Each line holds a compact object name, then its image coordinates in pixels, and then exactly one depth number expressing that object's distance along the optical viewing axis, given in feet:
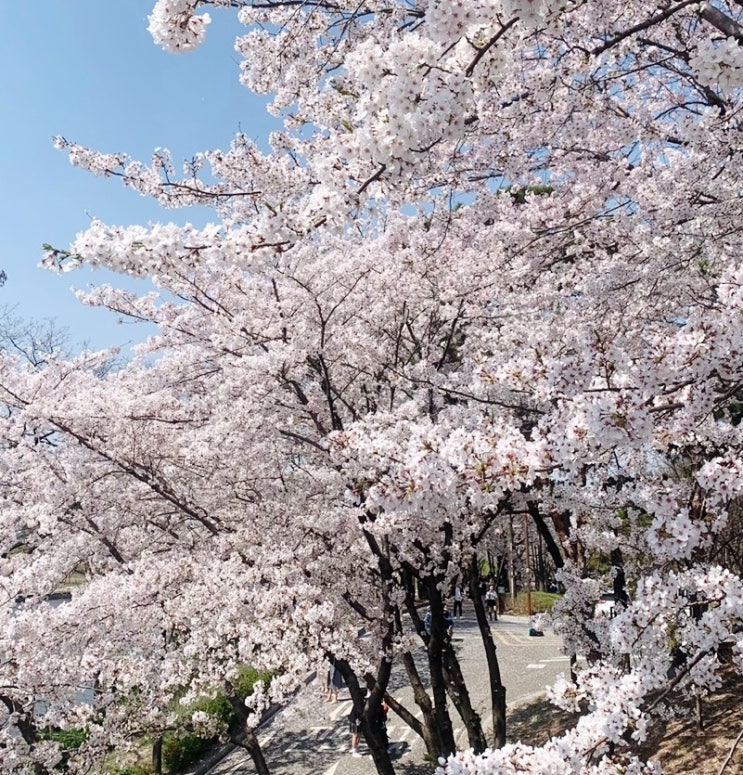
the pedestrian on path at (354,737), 34.94
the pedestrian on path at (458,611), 78.25
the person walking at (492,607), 75.09
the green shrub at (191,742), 36.50
